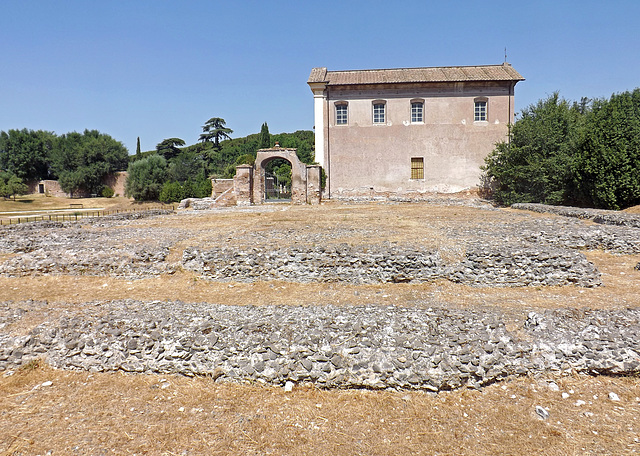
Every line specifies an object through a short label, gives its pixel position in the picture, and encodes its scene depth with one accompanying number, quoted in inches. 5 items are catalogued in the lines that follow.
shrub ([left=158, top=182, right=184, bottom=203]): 1705.2
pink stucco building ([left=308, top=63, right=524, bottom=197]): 1188.5
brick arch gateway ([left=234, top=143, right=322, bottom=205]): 1154.0
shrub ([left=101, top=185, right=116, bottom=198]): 2134.6
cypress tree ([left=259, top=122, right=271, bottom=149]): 2192.4
